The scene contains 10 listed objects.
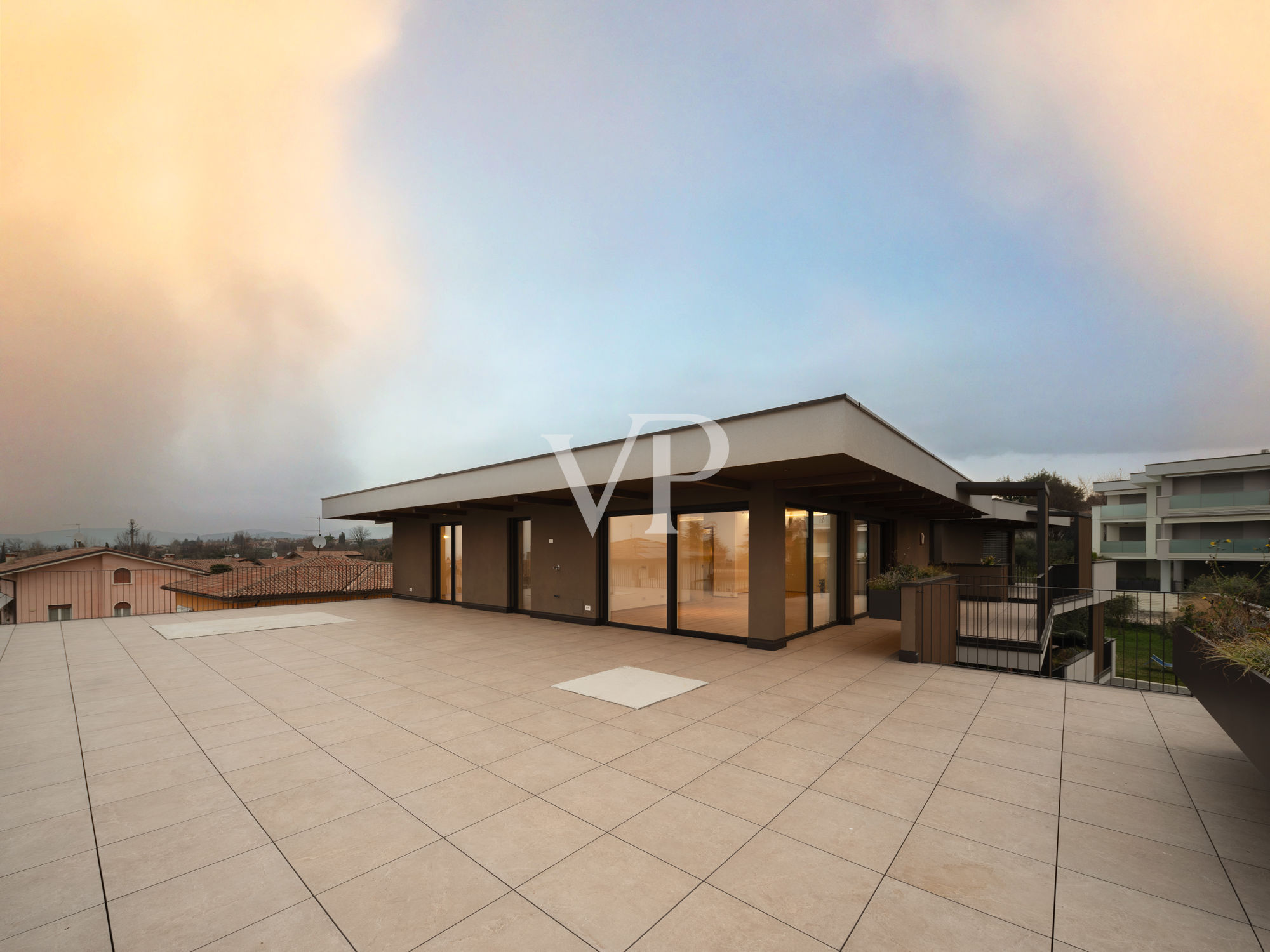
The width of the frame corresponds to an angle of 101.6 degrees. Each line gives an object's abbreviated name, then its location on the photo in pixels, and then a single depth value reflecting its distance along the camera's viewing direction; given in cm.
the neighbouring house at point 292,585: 1855
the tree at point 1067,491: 3638
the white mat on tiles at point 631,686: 545
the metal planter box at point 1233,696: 249
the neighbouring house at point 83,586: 1900
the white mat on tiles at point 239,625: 977
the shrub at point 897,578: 811
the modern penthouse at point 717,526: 650
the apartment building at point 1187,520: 2388
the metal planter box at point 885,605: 860
